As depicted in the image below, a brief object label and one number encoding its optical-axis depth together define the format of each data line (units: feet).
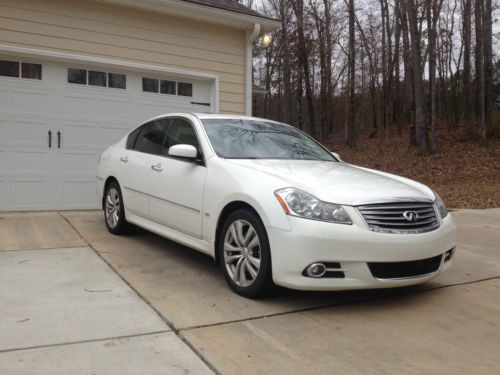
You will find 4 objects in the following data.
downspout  31.22
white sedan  11.70
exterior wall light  31.09
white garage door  25.05
